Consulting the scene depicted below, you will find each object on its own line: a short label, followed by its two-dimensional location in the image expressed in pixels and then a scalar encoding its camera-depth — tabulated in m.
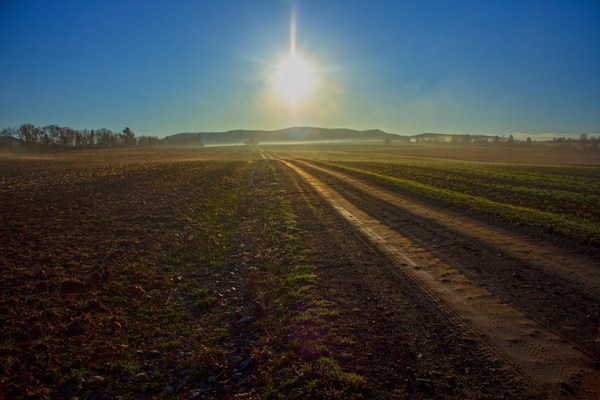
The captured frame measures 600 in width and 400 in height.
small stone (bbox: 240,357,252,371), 5.19
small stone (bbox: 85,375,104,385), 4.90
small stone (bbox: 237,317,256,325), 6.57
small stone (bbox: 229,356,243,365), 5.34
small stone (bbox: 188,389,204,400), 4.59
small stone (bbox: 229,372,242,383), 4.92
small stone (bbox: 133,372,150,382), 5.02
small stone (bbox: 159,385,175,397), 4.71
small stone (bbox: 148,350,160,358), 5.58
